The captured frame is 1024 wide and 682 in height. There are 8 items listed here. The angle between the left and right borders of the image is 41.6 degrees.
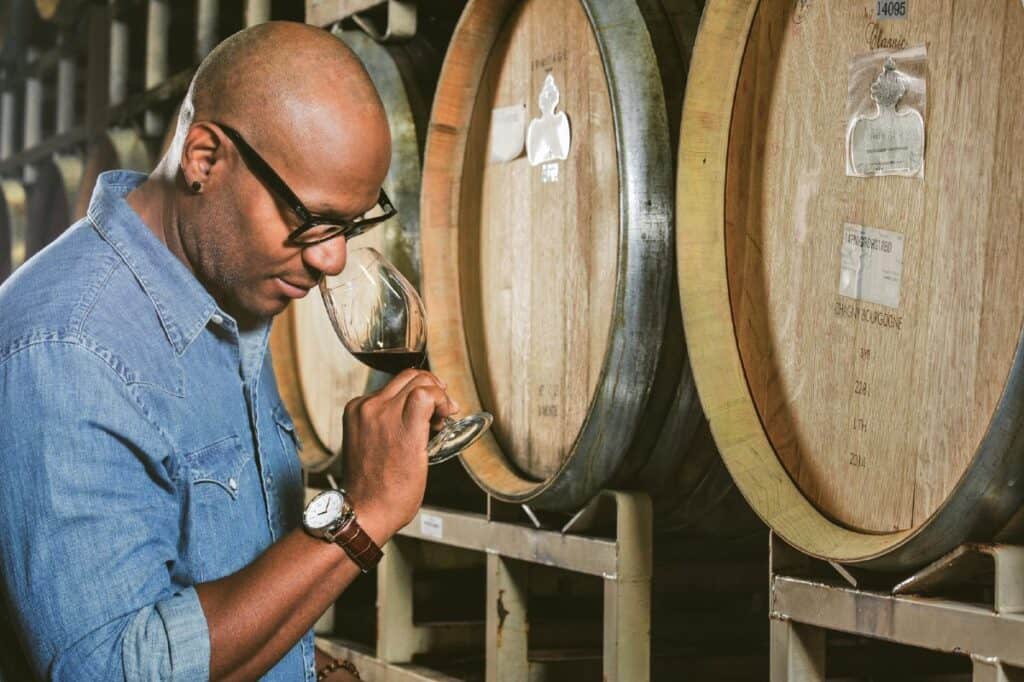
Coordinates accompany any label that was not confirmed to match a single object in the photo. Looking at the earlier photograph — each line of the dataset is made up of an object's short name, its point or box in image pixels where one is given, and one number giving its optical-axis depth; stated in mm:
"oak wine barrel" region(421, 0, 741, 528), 2344
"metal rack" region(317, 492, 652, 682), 2465
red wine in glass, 2270
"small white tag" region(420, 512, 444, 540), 3109
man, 1723
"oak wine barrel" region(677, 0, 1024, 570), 1735
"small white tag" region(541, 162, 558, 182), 2699
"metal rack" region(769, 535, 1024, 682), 1697
